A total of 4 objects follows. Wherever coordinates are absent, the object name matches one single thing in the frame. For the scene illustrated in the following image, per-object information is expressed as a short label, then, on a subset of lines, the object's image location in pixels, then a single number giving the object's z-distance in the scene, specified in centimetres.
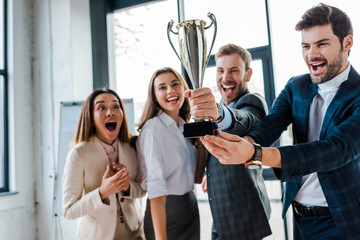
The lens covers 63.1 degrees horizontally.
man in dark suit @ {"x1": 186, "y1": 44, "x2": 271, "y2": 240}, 153
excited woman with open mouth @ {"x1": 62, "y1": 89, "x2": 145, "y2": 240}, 179
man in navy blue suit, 99
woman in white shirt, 171
